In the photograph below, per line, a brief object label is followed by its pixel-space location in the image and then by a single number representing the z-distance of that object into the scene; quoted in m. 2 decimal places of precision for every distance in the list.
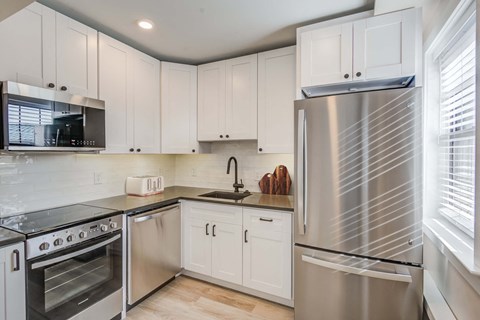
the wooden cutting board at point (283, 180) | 2.73
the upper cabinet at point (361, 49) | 1.67
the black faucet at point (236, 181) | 2.89
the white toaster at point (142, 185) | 2.64
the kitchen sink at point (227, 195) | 2.80
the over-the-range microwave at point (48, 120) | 1.53
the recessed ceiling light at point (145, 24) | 2.08
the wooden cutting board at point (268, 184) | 2.78
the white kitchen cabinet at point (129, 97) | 2.23
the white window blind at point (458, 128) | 1.26
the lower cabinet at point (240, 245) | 2.18
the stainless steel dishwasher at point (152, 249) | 2.10
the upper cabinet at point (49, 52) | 1.60
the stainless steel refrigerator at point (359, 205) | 1.54
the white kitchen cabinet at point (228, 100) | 2.66
